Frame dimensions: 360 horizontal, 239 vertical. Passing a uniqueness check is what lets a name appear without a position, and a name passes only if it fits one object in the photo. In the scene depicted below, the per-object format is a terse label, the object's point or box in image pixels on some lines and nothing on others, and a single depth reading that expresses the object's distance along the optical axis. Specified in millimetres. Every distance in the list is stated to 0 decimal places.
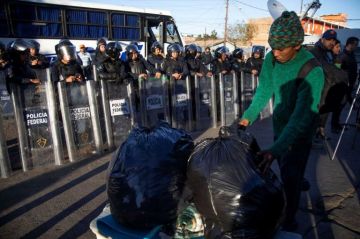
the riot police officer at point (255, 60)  9620
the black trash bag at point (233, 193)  1739
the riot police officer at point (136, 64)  7952
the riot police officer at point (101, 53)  7203
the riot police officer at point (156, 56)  9004
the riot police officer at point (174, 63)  8023
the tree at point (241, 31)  56938
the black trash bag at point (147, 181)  1877
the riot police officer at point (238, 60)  9789
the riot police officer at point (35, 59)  7336
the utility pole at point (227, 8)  41700
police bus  10875
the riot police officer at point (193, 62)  8711
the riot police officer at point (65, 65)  6703
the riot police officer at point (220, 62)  9599
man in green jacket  2152
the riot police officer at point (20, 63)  6262
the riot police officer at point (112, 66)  6827
